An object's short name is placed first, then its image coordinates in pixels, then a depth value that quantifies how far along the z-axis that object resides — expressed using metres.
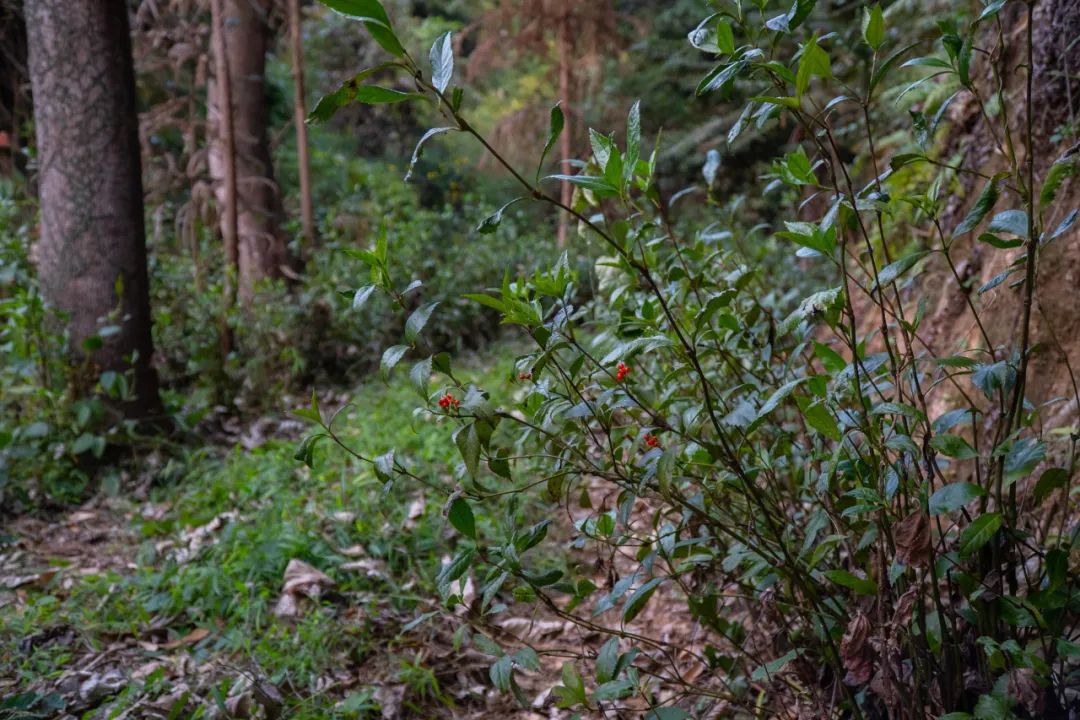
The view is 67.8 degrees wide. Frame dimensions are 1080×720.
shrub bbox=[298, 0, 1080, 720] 1.21
